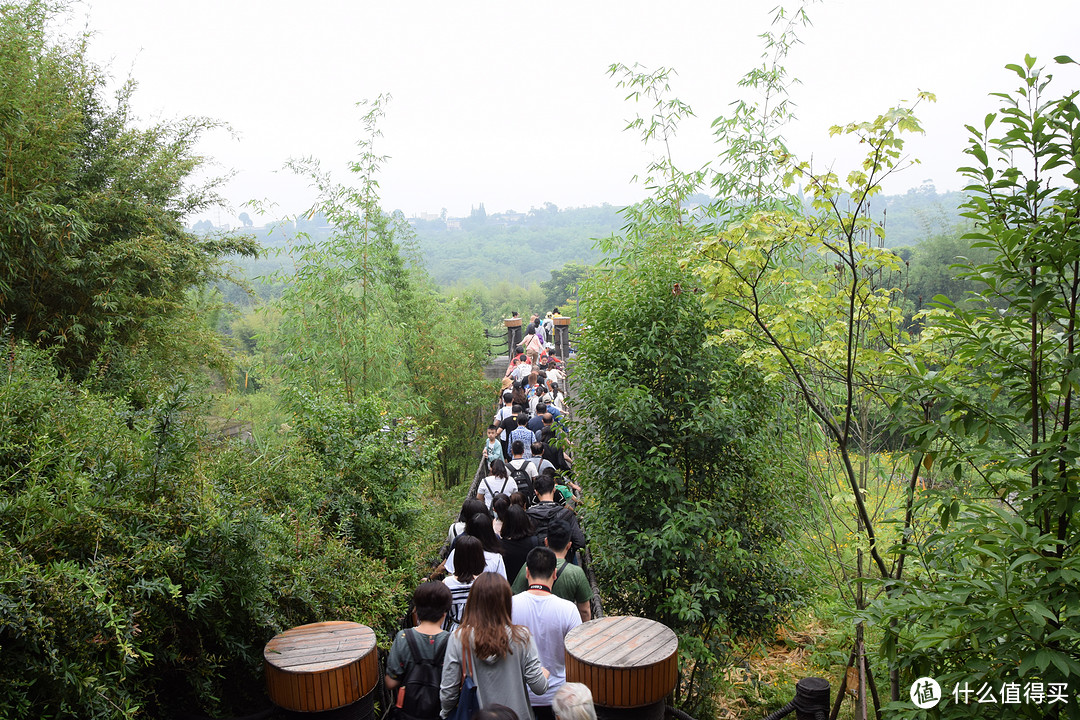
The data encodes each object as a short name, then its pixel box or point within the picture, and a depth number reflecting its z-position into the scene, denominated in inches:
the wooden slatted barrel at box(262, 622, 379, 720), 103.9
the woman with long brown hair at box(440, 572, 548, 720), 96.7
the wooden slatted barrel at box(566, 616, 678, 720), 107.5
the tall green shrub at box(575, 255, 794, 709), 151.0
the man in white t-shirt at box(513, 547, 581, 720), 119.1
